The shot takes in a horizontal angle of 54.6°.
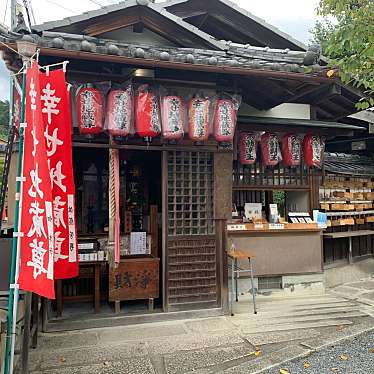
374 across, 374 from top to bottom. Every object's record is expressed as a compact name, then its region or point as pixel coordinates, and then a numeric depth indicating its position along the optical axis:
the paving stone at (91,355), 5.39
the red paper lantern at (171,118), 6.68
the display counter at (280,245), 9.03
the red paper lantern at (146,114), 6.54
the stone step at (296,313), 7.58
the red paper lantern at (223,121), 7.04
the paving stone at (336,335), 5.96
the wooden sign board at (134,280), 7.28
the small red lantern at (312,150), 9.47
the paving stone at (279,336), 6.18
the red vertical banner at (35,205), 4.14
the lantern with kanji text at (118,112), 6.43
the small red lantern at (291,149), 9.30
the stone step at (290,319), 7.12
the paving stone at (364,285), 10.47
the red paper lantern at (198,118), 6.80
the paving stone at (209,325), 6.72
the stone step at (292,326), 6.77
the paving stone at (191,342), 5.86
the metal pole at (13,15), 5.83
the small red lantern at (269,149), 9.11
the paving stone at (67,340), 6.03
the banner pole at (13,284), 4.11
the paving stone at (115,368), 5.10
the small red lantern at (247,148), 8.94
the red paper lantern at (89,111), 6.36
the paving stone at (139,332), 6.39
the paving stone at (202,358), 5.22
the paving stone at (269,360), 5.07
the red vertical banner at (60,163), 4.88
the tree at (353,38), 5.13
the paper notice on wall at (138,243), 8.08
